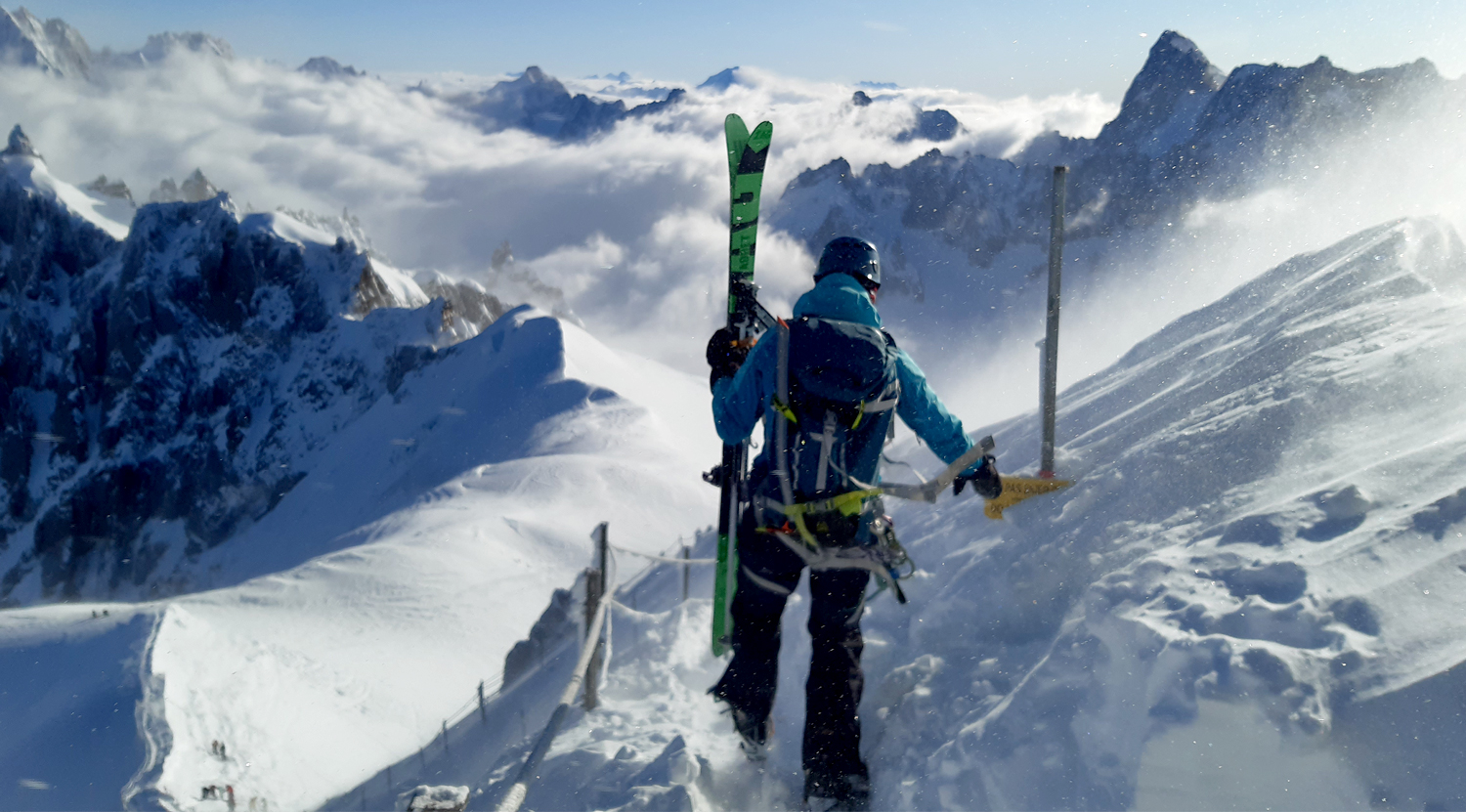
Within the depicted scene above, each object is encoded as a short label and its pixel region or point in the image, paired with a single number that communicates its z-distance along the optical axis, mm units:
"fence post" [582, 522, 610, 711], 8227
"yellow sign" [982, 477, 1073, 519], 5734
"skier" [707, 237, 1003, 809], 4461
